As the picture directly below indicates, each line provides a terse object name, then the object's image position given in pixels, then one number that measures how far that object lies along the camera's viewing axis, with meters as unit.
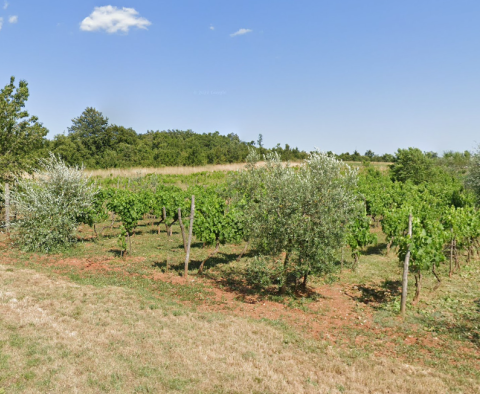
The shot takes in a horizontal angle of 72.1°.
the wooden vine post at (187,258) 13.65
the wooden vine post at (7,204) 19.72
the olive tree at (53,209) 17.36
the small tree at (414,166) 50.03
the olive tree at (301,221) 10.70
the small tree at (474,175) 32.97
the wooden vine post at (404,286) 10.59
